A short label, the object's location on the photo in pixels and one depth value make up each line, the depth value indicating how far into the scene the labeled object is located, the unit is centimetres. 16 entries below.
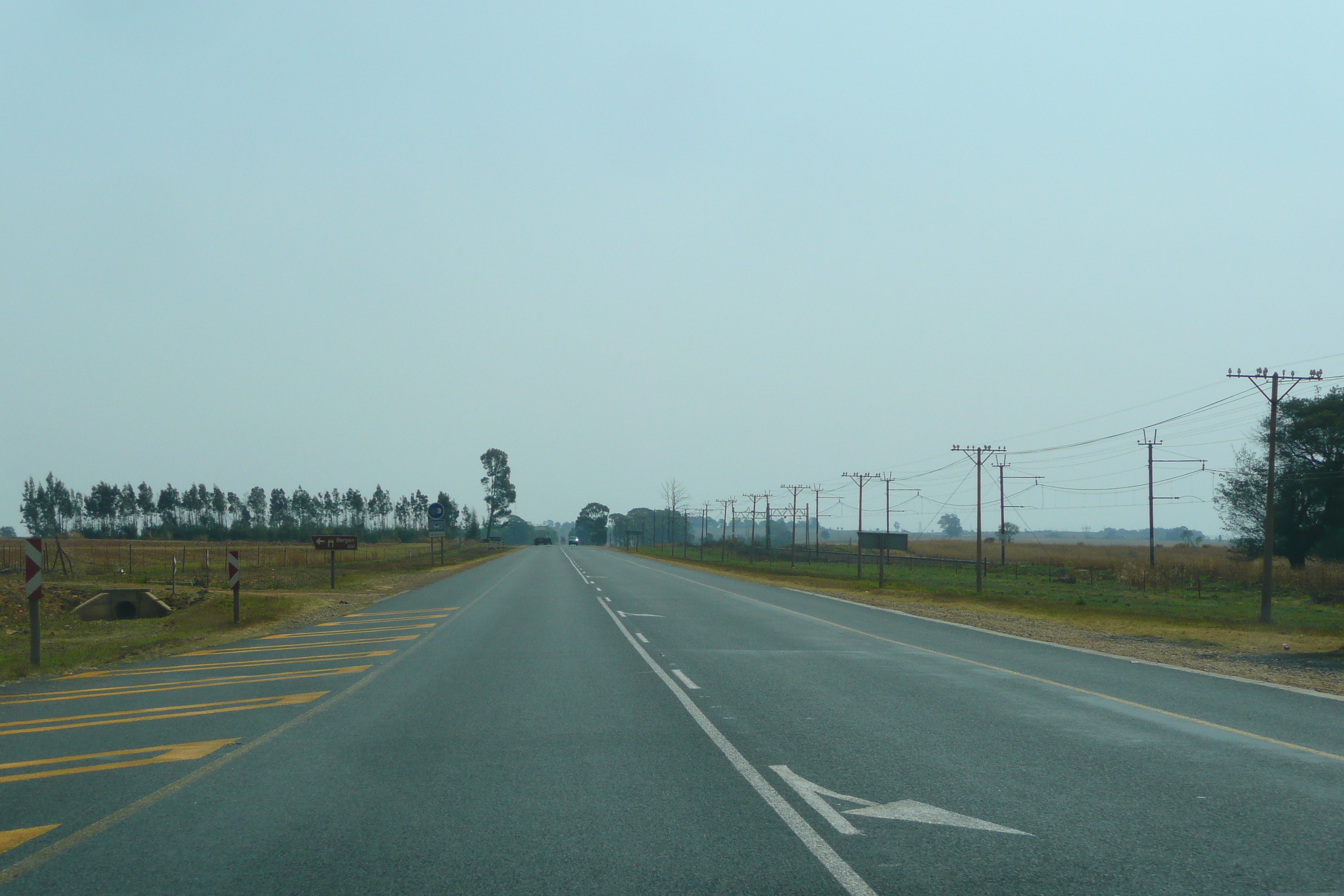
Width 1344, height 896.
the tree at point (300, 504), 19888
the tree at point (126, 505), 17125
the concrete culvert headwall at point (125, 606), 3141
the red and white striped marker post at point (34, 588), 1544
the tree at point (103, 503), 17000
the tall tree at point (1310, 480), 6072
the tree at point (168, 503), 18100
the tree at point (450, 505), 18462
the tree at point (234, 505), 19125
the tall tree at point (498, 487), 18212
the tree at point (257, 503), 19775
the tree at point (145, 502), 17512
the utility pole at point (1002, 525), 7606
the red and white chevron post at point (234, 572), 2377
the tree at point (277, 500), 19962
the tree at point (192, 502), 18612
